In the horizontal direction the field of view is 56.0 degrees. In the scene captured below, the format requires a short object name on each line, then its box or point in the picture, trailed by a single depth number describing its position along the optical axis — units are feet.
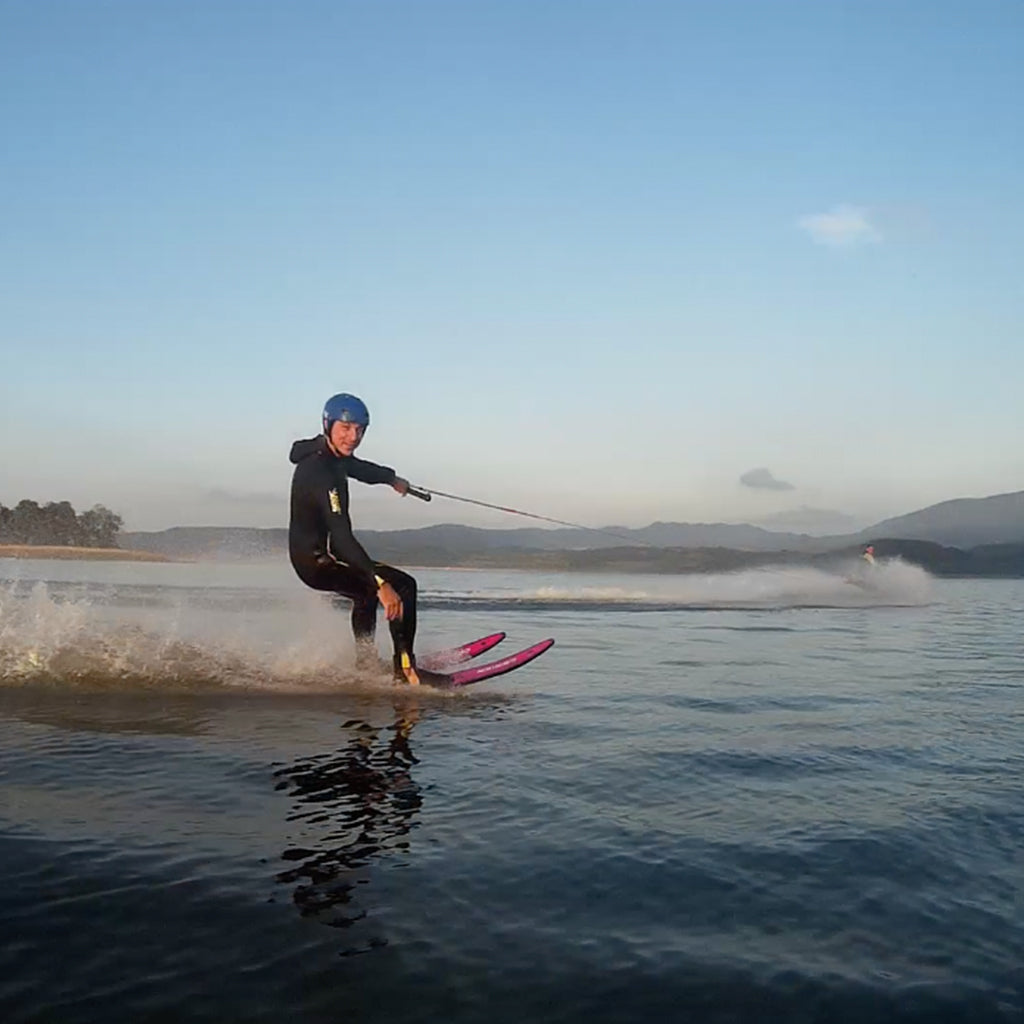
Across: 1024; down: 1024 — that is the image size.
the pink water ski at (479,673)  36.22
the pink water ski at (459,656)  39.70
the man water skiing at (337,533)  34.60
